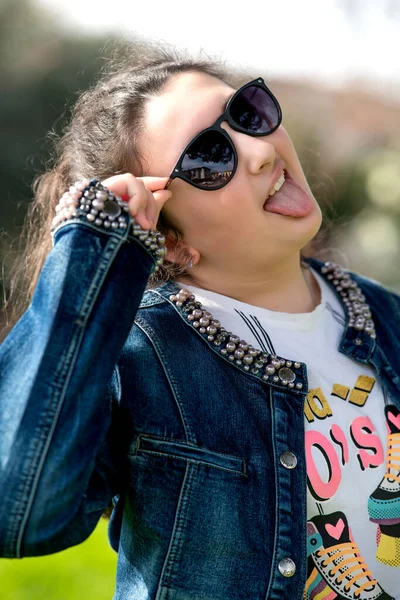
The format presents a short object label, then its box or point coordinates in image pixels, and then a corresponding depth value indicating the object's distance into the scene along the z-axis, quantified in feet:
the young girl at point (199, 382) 5.14
